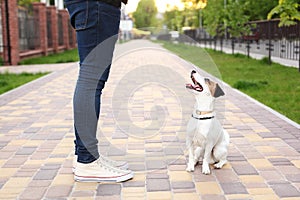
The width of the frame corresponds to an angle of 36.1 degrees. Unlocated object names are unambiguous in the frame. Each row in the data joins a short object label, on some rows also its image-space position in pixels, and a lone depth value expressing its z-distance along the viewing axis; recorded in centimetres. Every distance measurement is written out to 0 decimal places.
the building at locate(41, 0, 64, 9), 3033
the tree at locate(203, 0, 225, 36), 2047
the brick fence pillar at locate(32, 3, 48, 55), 2002
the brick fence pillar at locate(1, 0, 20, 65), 1477
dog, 321
